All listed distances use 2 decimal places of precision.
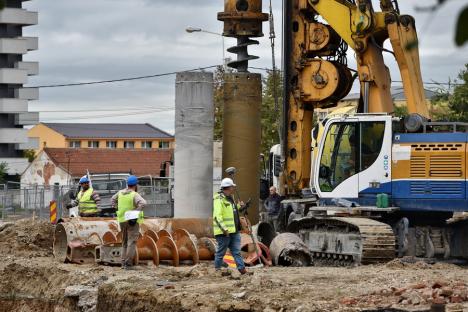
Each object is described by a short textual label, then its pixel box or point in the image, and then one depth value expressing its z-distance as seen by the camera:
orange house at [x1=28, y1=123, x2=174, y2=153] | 129.50
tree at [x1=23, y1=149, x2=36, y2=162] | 101.16
